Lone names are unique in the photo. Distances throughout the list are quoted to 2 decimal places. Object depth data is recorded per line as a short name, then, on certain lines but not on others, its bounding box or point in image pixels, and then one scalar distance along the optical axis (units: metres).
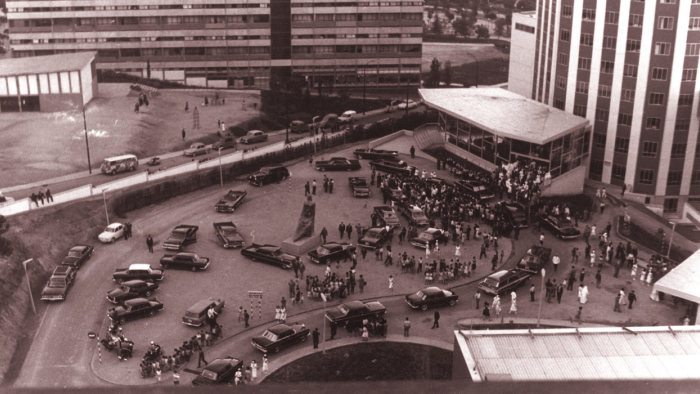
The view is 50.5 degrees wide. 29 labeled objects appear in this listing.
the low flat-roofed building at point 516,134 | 66.81
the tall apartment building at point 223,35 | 112.62
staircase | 78.94
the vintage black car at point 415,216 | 56.72
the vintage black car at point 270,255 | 50.00
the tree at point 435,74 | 123.81
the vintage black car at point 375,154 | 74.81
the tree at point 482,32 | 172.12
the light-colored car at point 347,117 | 95.56
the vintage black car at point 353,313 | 41.50
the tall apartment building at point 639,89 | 69.19
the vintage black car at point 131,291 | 44.81
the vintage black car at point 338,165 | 71.75
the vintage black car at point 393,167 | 69.62
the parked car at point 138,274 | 47.44
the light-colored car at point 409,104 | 106.31
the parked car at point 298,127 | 88.02
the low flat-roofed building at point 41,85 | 80.44
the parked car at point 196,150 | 75.25
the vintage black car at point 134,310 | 42.12
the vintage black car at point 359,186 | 63.84
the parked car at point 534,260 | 49.53
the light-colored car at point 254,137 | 81.81
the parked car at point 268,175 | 67.25
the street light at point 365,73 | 114.39
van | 67.19
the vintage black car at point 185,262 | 49.66
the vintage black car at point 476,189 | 62.88
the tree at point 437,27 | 172.31
